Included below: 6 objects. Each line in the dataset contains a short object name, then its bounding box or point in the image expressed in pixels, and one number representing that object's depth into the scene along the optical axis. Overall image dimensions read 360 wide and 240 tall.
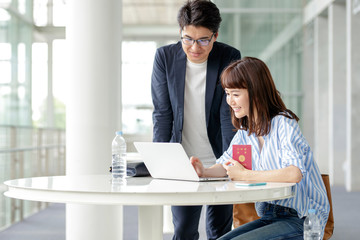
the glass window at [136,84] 15.90
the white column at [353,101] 9.92
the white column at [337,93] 10.96
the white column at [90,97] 4.24
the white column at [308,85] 11.10
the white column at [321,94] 11.79
